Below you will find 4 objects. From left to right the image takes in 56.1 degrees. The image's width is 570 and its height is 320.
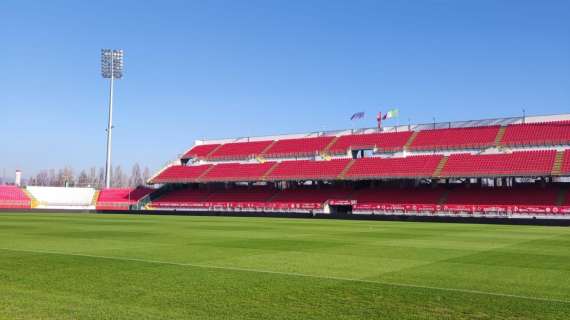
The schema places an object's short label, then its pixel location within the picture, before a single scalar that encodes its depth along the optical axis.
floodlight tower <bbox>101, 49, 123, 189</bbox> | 75.38
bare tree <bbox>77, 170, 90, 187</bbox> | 177.75
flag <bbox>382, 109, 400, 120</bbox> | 67.06
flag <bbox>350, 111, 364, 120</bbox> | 71.39
